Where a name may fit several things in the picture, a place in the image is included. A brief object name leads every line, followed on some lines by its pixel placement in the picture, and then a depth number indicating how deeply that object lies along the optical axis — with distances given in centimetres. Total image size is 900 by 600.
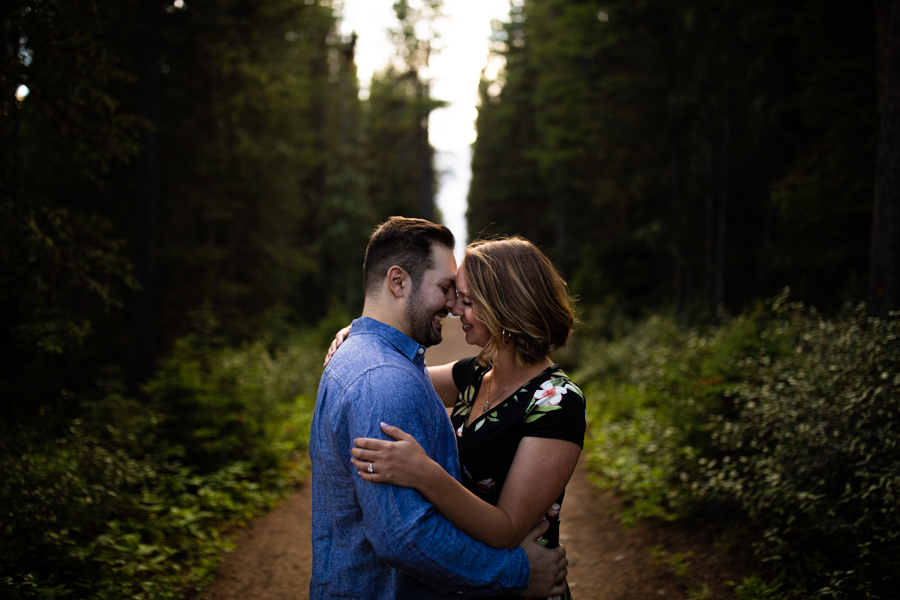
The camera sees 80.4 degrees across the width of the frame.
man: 172
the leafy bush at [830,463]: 351
